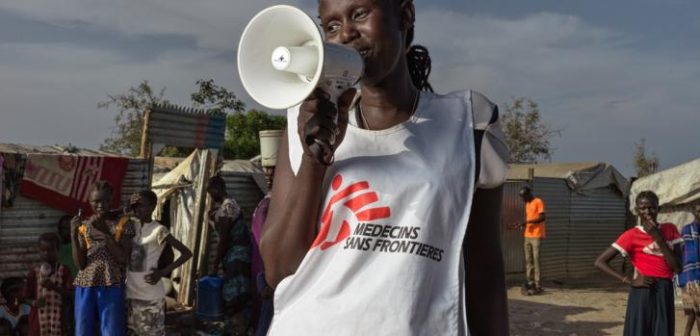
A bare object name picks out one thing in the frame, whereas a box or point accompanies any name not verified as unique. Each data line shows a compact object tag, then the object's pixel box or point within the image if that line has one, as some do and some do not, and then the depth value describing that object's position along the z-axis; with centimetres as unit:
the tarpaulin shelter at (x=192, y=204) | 904
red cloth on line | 738
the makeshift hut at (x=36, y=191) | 714
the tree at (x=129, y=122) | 2005
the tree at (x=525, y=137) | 2211
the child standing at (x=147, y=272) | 575
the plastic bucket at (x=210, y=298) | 671
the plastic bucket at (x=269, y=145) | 668
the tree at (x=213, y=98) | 1897
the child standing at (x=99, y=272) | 546
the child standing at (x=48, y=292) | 575
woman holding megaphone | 130
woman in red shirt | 587
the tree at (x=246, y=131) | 1878
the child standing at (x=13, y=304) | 578
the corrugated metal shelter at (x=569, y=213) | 1285
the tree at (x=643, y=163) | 2012
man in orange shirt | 1126
